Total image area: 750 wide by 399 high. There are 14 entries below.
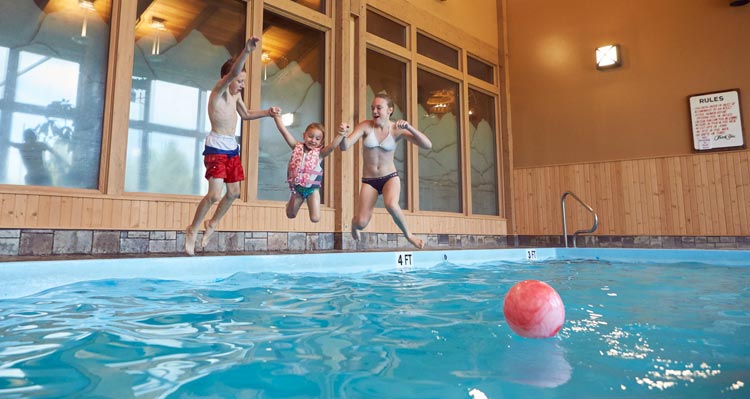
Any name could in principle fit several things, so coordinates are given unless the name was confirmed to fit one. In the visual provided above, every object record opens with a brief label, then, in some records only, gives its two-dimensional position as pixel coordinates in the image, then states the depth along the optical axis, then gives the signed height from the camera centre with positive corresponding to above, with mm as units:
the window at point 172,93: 4855 +1684
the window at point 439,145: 7793 +1760
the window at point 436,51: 7891 +3448
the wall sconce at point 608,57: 8016 +3294
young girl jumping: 3807 +666
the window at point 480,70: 8828 +3437
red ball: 1443 -226
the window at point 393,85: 7102 +2539
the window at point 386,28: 7125 +3463
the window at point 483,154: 8695 +1738
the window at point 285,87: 5797 +2113
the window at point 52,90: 4148 +1479
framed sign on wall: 7012 +1893
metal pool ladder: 7340 +165
